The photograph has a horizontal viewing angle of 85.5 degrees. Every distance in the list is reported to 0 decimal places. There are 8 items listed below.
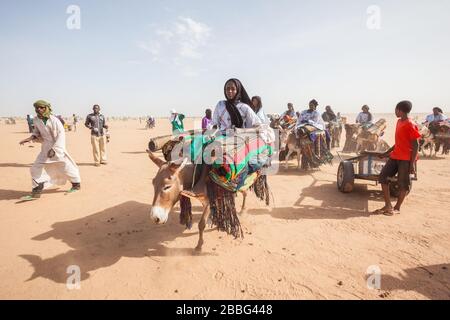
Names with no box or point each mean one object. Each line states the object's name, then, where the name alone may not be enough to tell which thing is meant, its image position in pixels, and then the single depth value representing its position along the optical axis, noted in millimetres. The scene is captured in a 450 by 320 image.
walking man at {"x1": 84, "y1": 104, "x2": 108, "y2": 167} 10885
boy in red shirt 5199
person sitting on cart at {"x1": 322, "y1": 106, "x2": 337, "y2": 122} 15594
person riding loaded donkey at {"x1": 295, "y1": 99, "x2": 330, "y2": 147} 9414
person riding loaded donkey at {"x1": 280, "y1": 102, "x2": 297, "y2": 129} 12152
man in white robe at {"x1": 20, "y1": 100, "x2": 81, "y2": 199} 6664
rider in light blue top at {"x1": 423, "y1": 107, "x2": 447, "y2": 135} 13164
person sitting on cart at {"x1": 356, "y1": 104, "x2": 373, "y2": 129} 13162
